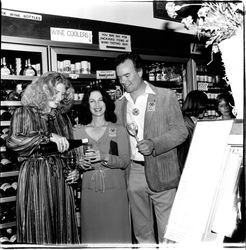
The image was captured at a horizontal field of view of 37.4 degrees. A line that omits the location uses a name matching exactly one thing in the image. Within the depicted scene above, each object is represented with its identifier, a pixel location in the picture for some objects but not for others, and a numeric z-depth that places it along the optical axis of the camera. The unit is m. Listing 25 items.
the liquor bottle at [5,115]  3.50
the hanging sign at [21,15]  3.31
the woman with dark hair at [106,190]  2.73
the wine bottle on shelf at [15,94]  3.55
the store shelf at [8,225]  3.35
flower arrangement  1.52
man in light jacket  2.70
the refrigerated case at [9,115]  3.37
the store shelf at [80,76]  3.82
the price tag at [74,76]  3.82
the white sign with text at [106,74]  4.09
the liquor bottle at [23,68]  3.73
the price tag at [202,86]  5.39
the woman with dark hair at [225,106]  4.41
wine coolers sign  3.66
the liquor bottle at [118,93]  4.30
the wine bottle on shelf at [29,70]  3.63
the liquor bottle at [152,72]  4.90
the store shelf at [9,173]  3.36
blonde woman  2.42
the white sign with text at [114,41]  4.08
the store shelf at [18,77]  3.37
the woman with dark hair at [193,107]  3.66
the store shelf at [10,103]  3.37
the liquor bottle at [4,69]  3.51
